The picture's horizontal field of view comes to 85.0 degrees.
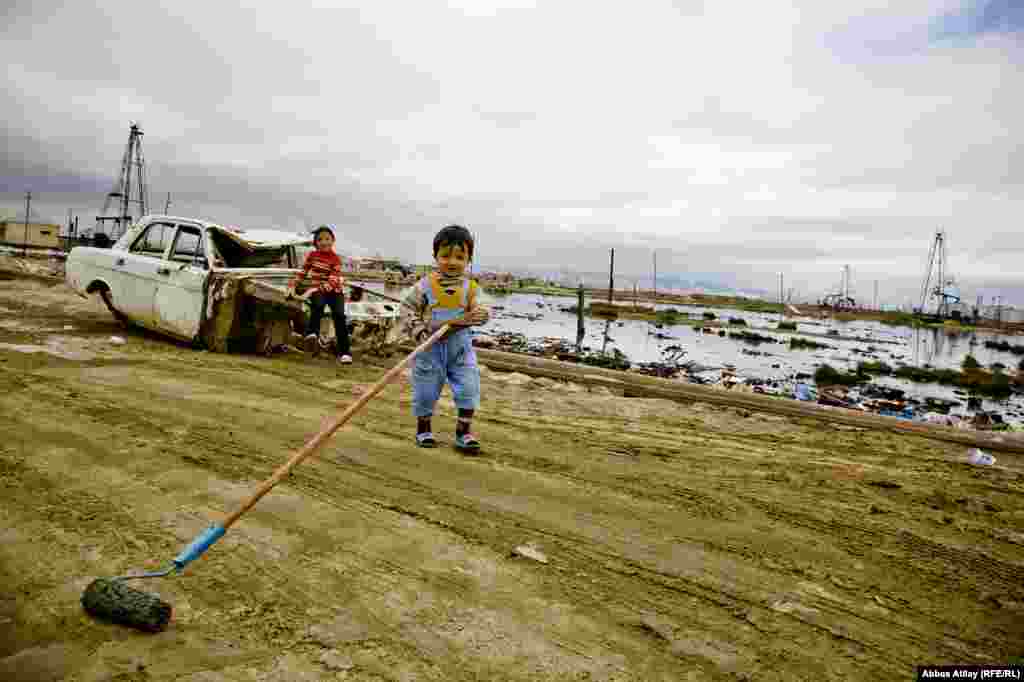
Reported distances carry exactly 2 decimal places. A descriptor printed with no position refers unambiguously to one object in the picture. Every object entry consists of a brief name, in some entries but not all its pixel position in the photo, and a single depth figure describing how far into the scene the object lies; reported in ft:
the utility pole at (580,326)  54.29
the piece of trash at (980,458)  14.96
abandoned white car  22.62
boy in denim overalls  12.48
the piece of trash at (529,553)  7.95
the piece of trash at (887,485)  12.30
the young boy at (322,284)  22.59
